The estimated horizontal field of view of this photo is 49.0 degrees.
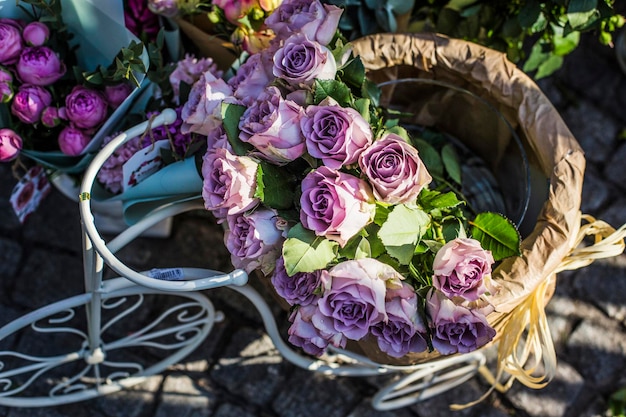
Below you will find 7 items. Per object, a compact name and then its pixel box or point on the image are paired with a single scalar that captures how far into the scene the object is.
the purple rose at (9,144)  1.23
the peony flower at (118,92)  1.26
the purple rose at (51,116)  1.24
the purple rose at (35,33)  1.21
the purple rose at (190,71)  1.25
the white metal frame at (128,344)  1.03
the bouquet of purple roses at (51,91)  1.21
